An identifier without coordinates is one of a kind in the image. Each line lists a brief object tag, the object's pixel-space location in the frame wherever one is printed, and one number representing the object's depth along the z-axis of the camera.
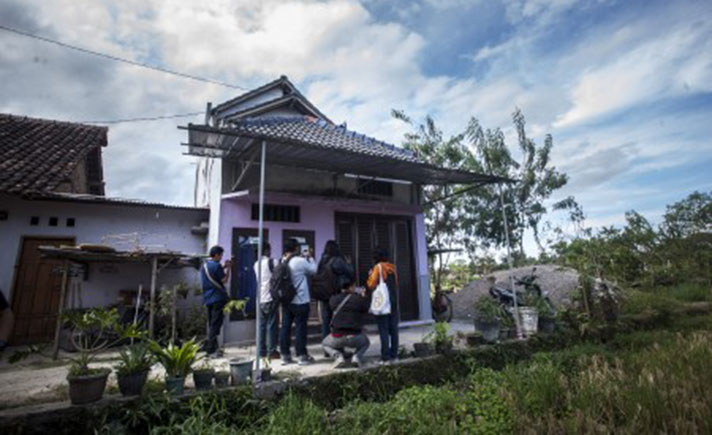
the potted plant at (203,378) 3.83
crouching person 4.72
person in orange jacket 5.00
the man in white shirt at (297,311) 5.11
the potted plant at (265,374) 4.09
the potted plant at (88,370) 3.25
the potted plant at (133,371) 3.47
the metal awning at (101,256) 5.49
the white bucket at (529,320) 6.24
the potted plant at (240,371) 4.04
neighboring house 6.90
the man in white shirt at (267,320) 5.16
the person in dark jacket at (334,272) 5.29
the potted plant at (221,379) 3.96
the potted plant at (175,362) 3.65
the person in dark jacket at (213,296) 5.50
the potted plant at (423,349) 5.20
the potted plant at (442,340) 5.30
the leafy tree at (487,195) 13.41
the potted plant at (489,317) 5.89
